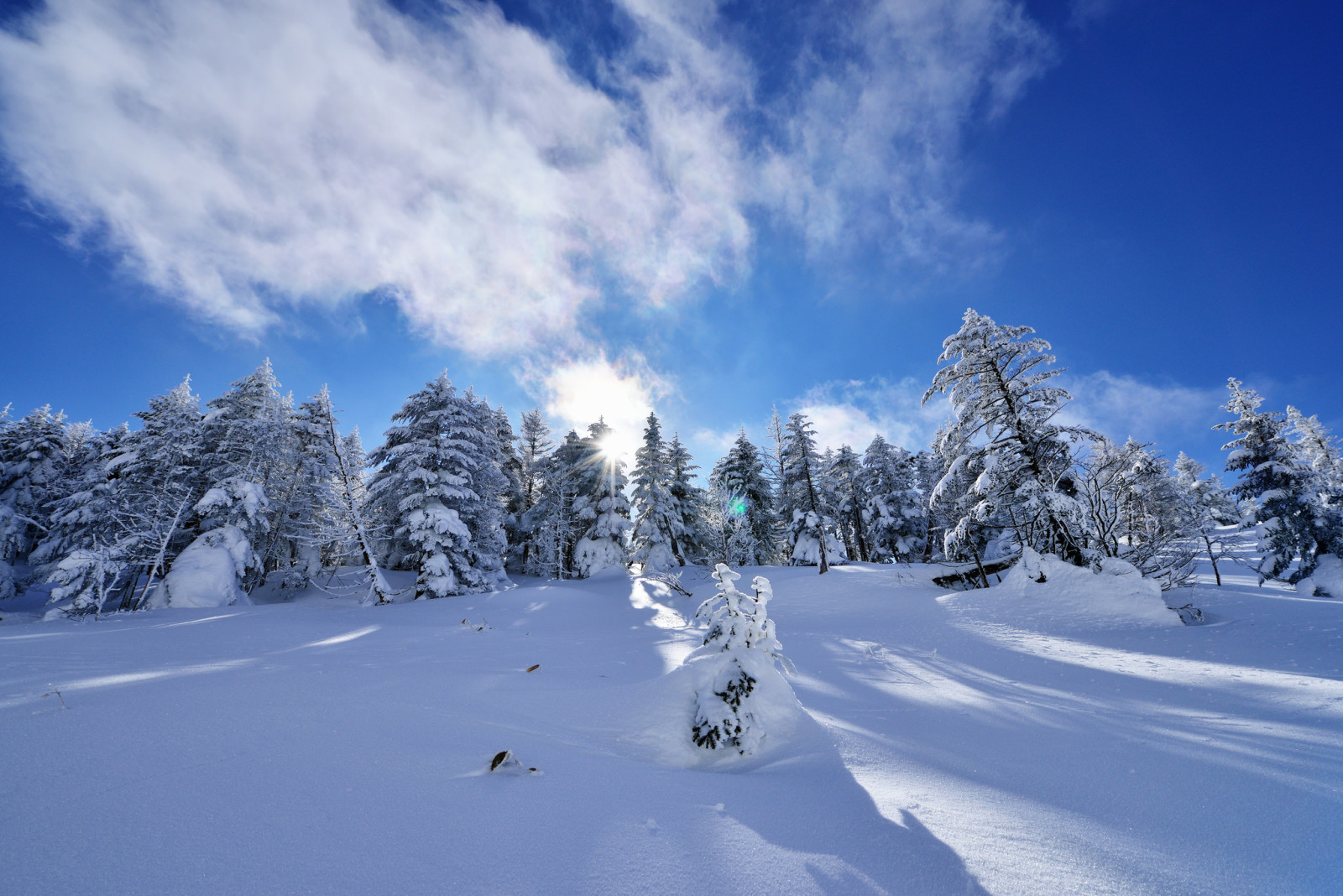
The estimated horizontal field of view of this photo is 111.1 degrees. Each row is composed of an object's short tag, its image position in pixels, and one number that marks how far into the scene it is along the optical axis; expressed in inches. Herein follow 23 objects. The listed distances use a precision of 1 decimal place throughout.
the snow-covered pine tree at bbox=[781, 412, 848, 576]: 1099.9
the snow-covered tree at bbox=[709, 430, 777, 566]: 1266.0
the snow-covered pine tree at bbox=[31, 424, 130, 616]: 821.9
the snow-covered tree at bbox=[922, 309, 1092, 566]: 493.7
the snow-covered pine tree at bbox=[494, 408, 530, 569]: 1300.2
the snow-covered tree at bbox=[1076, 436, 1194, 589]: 477.1
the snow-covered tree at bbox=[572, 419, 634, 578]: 1095.0
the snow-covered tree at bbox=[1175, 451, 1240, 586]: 1589.4
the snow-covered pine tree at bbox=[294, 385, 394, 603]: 687.7
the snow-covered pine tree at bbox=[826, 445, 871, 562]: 1343.5
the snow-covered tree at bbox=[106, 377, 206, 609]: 786.8
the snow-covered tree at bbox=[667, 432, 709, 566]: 1243.8
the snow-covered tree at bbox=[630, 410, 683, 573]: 1101.1
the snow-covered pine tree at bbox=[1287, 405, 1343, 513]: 1179.3
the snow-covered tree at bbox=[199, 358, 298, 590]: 789.2
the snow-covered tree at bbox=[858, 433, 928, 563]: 1206.9
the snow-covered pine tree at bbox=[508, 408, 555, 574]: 1296.8
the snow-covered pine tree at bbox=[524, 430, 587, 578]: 1195.3
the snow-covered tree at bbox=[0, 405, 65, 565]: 1013.8
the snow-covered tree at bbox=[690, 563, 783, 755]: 171.9
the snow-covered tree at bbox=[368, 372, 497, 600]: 737.0
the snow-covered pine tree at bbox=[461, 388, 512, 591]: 868.0
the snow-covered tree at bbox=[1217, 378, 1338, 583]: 763.4
